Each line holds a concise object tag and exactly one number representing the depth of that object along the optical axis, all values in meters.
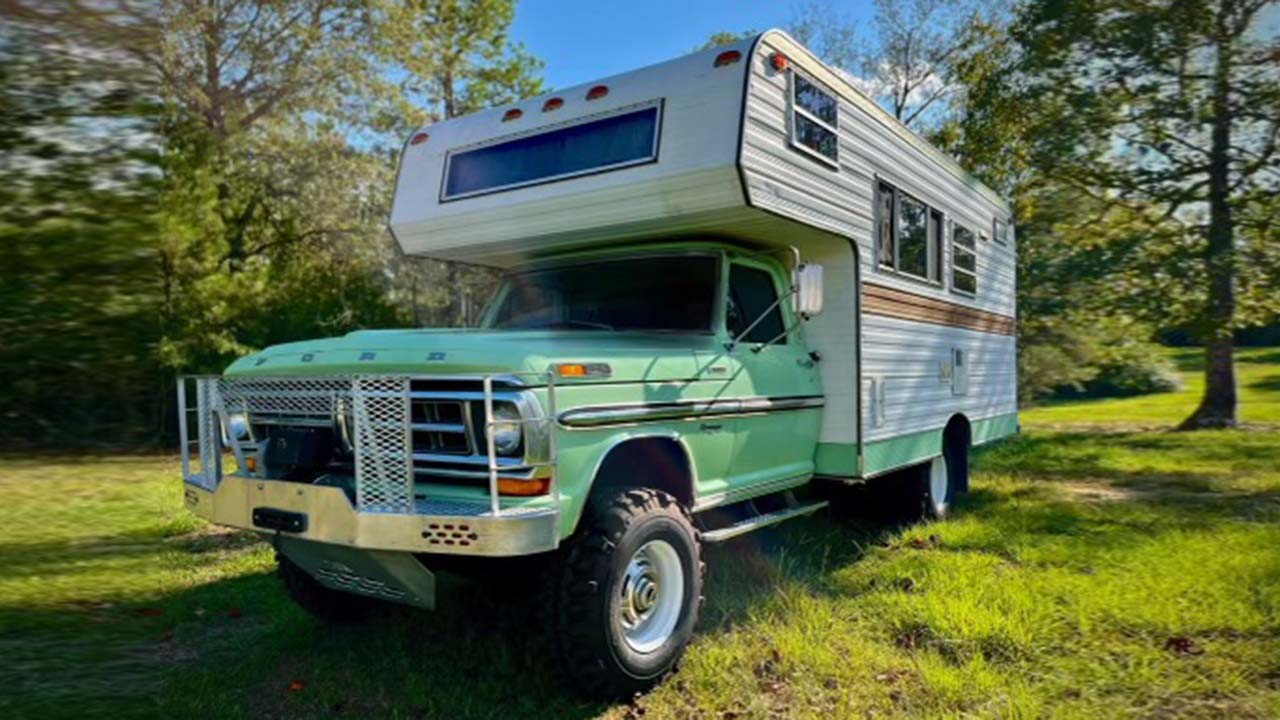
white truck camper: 4.44
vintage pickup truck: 3.24
